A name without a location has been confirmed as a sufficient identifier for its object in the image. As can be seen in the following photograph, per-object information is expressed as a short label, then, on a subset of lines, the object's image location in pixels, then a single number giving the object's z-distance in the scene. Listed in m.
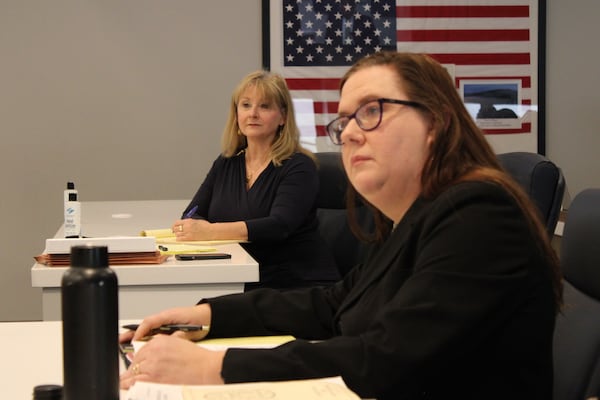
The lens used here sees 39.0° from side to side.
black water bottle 1.00
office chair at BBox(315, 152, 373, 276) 3.46
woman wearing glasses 1.26
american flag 5.34
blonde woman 3.28
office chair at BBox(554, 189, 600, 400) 1.46
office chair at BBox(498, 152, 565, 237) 2.19
